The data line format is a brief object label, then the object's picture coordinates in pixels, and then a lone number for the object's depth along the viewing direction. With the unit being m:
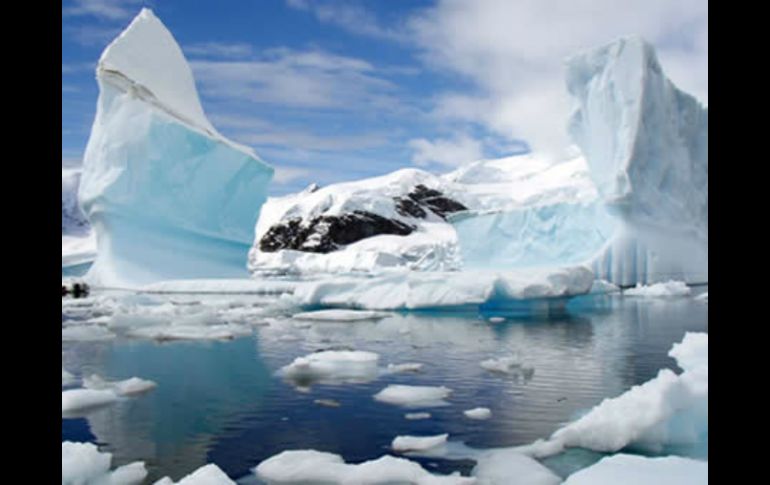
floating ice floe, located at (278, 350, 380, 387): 7.42
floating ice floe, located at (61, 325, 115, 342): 10.98
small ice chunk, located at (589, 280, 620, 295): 19.97
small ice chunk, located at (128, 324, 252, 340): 10.95
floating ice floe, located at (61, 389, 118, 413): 6.12
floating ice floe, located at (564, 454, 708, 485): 3.79
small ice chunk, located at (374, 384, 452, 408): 6.14
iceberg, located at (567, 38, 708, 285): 20.44
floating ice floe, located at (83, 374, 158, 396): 6.89
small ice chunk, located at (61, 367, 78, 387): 7.36
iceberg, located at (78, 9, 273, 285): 21.02
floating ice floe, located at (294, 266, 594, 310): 15.07
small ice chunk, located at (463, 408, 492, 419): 5.61
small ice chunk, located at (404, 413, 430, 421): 5.62
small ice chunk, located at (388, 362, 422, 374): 7.87
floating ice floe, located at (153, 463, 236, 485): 3.79
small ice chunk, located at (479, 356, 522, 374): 7.75
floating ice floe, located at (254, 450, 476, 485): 4.03
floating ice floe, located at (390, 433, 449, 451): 4.73
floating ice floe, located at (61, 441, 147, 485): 4.05
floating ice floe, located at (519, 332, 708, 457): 4.78
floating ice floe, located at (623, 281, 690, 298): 18.98
